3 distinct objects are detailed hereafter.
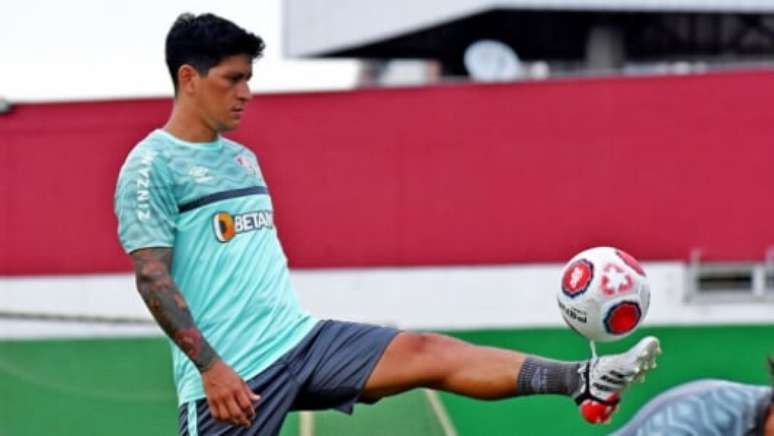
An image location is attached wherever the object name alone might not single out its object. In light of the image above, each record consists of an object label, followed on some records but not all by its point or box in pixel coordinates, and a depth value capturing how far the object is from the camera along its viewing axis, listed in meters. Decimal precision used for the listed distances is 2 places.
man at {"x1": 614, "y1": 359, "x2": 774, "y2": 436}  6.99
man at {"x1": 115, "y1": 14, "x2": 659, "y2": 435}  9.68
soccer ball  9.57
